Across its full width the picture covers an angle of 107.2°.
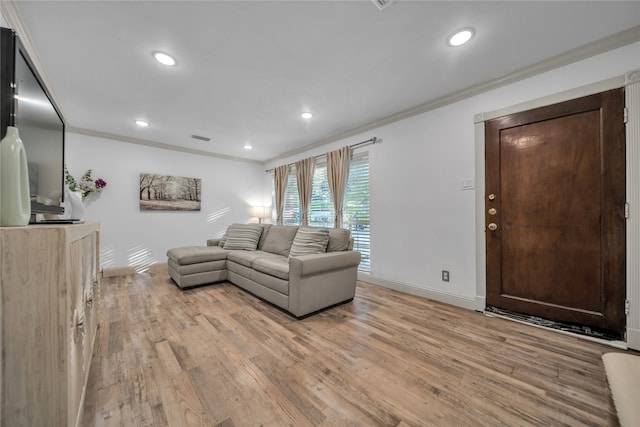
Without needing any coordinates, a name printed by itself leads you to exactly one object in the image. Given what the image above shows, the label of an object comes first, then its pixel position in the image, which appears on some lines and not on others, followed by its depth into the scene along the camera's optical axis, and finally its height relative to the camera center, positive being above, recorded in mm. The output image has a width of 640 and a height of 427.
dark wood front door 1889 +24
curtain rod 3514 +1098
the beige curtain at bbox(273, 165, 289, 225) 5219 +639
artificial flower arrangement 3539 +474
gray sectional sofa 2371 -608
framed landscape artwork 4309 +415
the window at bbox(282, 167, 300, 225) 5094 +247
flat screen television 1024 +498
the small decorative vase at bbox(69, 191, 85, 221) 1774 +54
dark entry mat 1903 -988
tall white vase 805 +111
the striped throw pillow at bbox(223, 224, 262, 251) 3791 -376
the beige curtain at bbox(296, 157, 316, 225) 4574 +641
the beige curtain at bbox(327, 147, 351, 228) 3887 +659
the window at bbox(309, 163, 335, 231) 4320 +238
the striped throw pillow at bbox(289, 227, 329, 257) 2824 -346
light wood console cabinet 774 -385
